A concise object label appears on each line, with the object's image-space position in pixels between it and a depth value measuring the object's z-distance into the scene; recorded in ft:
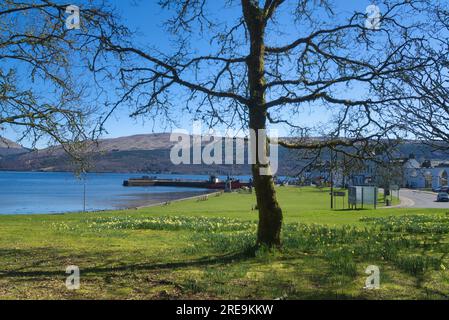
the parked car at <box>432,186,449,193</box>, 317.34
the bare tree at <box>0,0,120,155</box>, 41.27
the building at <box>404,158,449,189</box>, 394.19
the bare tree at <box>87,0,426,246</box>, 33.06
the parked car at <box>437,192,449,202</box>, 215.92
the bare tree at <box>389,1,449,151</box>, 35.83
